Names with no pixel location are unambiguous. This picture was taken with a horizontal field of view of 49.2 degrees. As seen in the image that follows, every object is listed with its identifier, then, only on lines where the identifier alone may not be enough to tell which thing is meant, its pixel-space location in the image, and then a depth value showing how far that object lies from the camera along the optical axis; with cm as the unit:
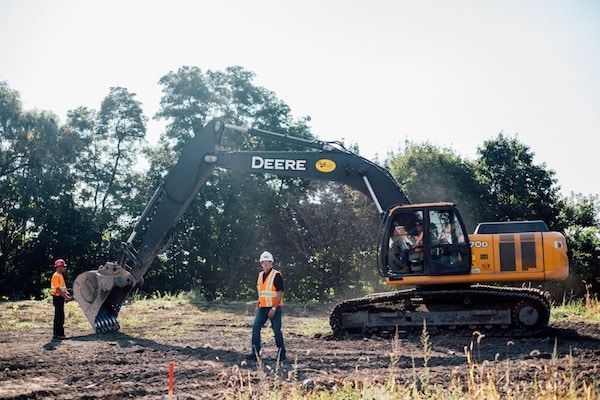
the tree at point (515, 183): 3272
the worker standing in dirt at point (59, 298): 1292
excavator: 1254
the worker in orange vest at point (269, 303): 975
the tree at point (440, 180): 3159
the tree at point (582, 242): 3114
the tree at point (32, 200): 3378
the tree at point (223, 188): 3372
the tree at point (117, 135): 3716
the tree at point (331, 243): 2973
